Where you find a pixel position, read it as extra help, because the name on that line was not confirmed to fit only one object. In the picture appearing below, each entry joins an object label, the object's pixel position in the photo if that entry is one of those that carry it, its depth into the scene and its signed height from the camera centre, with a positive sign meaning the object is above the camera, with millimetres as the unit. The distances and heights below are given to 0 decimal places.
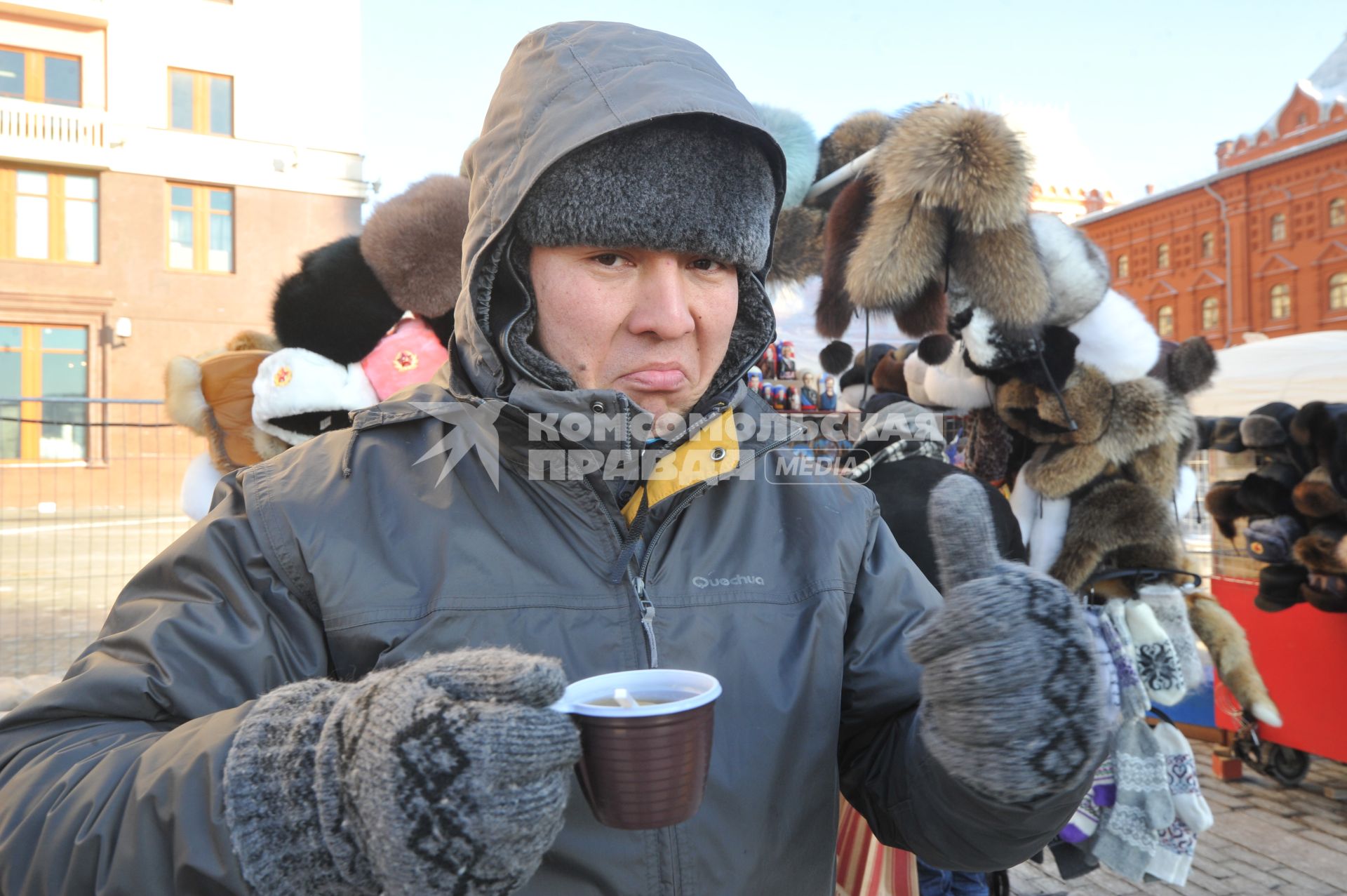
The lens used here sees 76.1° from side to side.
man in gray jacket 914 -251
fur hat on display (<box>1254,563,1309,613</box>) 4746 -773
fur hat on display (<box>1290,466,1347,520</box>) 4375 -270
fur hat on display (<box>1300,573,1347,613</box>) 4555 -787
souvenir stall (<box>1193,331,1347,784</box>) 4469 -661
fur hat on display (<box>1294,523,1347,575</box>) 4418 -542
